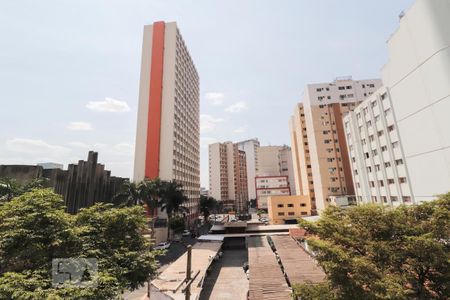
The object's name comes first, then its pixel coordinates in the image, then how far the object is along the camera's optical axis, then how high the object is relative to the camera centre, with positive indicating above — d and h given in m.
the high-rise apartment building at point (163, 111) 57.34 +25.40
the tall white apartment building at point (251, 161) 144.82 +28.68
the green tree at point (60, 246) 9.19 -1.73
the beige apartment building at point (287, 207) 70.56 -0.65
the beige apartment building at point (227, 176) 128.62 +17.75
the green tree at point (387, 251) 9.91 -2.24
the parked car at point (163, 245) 43.19 -6.58
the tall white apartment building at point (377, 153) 37.91 +8.92
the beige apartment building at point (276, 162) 120.19 +22.02
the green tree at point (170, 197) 47.97 +2.43
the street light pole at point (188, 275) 12.97 -3.90
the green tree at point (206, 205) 82.56 +1.11
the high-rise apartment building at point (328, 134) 63.84 +19.50
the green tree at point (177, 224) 52.69 -3.24
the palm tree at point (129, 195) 42.56 +2.92
